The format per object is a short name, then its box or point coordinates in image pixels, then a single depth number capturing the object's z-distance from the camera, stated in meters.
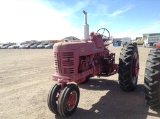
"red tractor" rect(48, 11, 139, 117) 2.74
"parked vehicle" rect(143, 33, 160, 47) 19.20
